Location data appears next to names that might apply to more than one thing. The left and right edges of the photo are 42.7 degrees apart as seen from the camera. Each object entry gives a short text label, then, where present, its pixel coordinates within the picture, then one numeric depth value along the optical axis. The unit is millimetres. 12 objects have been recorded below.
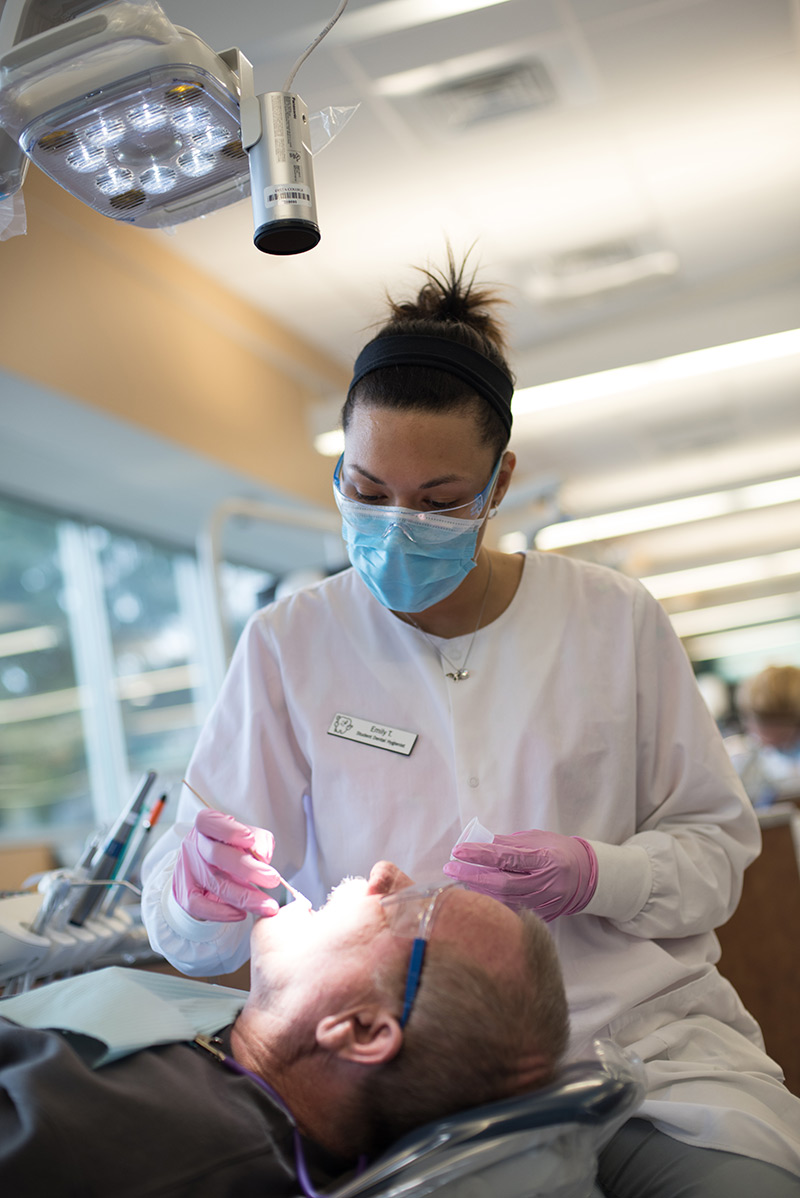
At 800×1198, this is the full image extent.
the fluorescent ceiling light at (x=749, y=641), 14617
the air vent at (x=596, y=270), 4234
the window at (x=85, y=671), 4180
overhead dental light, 1167
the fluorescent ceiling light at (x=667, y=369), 4180
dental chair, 855
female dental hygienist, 1302
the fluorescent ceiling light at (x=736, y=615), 13453
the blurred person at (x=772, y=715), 3982
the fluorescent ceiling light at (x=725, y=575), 10531
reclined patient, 905
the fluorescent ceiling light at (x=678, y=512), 7504
